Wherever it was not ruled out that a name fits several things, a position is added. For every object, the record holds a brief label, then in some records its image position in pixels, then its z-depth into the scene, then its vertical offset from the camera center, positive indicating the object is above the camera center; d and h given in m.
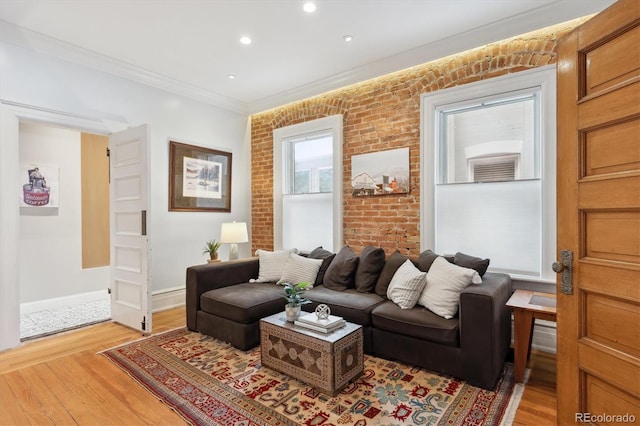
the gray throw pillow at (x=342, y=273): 3.44 -0.68
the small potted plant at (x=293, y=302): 2.53 -0.73
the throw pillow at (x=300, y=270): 3.60 -0.67
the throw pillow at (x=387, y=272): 3.17 -0.62
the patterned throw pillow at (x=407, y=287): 2.77 -0.68
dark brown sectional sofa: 2.29 -0.89
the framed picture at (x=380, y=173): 3.72 +0.46
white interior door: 3.42 -0.20
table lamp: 4.30 -0.32
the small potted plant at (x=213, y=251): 4.38 -0.54
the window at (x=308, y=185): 4.28 +0.39
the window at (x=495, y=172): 2.90 +0.39
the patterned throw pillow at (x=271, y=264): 3.80 -0.63
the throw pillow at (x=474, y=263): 2.86 -0.48
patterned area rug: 1.96 -1.27
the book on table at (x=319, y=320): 2.33 -0.82
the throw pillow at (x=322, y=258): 3.71 -0.56
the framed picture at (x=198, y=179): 4.41 +0.49
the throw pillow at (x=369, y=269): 3.31 -0.61
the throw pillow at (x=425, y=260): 3.07 -0.48
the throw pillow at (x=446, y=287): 2.56 -0.64
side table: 2.33 -0.86
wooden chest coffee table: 2.17 -1.03
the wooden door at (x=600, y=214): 1.27 -0.02
